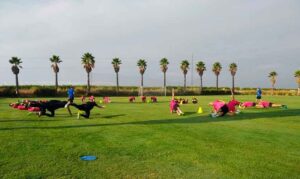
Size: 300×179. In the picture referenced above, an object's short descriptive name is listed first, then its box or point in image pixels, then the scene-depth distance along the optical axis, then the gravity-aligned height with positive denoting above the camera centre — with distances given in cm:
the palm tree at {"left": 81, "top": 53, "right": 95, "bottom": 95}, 9138 +770
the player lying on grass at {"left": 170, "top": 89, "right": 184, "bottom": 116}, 2350 -143
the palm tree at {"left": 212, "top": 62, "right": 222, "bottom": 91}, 11892 +713
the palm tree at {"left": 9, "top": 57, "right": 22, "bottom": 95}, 8069 +649
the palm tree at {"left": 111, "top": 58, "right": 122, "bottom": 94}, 10198 +801
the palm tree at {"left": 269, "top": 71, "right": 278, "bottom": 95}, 11925 +397
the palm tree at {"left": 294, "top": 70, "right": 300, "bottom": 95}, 10599 +382
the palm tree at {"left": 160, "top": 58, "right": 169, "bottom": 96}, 10919 +776
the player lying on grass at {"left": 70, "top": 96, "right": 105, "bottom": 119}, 1983 -123
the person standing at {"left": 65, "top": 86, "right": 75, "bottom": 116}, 2240 -45
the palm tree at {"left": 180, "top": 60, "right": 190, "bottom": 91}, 11312 +764
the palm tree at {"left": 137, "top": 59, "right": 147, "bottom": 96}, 10588 +756
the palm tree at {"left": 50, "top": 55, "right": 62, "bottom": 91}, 8956 +751
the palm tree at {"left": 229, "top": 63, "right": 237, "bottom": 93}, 12231 +730
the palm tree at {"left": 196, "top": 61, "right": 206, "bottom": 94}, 11521 +698
